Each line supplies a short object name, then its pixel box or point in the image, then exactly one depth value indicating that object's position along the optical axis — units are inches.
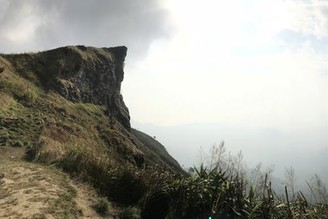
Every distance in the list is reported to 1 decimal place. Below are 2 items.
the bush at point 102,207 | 503.2
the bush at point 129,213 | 498.6
